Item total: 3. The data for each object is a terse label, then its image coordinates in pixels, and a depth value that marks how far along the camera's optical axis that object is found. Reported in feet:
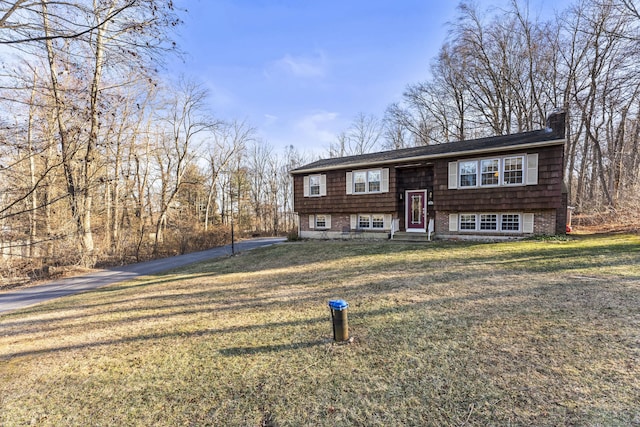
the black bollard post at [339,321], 12.53
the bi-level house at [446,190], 34.47
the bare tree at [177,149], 70.90
